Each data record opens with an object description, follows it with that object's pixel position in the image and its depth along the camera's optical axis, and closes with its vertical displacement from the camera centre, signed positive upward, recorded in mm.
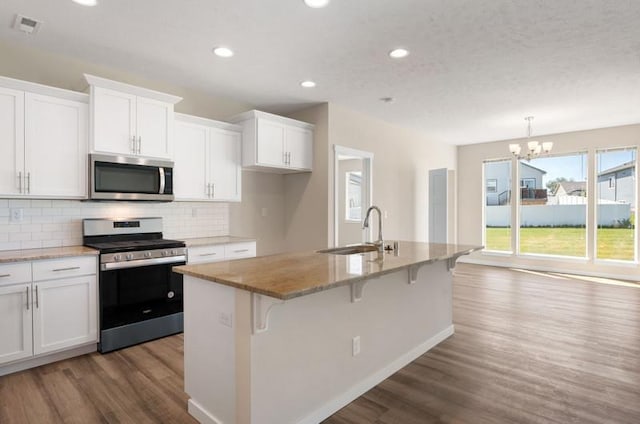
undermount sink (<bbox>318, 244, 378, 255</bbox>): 3012 -331
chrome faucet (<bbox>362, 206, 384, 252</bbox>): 2911 -264
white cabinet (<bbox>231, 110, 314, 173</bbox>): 4305 +880
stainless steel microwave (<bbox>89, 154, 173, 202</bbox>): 3213 +326
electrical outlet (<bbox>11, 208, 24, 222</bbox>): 3094 -17
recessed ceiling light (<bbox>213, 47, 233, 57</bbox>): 3205 +1459
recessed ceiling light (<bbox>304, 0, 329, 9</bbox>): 2459 +1446
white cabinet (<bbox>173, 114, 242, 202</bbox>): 3883 +598
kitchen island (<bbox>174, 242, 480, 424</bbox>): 1771 -709
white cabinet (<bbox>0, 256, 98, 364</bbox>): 2645 -734
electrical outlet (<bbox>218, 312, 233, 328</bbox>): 1857 -563
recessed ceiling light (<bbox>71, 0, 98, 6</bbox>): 2457 +1453
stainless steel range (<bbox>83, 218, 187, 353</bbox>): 3072 -641
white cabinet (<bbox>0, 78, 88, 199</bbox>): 2830 +602
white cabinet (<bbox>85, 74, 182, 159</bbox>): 3178 +877
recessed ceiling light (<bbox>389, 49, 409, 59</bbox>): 3242 +1458
